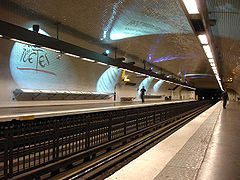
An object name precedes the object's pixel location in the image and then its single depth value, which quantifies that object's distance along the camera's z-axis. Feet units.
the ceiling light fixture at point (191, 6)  11.72
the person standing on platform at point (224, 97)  47.14
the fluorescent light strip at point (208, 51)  22.74
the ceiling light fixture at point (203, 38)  18.82
